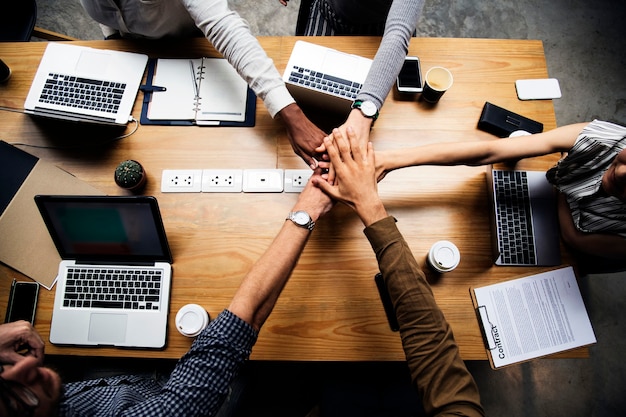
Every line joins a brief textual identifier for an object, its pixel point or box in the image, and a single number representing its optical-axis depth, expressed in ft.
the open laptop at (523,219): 4.09
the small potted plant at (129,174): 4.17
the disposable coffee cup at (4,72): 4.62
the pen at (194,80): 4.61
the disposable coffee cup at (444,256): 3.92
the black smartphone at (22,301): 4.01
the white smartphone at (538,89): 4.63
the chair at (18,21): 5.97
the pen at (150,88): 4.58
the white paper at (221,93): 4.54
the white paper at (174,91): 4.55
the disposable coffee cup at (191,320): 3.77
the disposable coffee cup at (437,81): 4.42
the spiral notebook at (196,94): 4.55
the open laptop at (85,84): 4.33
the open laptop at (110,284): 3.79
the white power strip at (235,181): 4.37
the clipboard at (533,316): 3.89
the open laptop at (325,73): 4.24
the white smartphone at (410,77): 4.59
